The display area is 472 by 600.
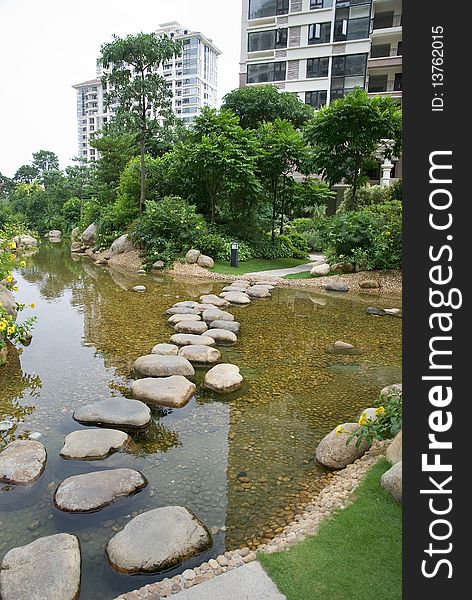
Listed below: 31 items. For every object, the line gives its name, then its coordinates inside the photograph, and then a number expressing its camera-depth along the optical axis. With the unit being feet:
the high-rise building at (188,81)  285.43
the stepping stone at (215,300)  28.63
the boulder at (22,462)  10.50
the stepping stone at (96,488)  9.63
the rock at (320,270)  40.57
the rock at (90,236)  64.64
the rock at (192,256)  43.75
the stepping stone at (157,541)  8.07
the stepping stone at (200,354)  18.33
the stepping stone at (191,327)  22.11
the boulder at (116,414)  13.15
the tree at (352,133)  39.75
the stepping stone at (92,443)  11.59
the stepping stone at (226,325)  22.95
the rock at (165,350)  18.44
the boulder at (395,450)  9.65
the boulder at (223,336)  21.27
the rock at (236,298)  30.09
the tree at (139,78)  50.96
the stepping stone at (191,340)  19.97
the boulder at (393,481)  8.69
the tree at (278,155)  47.98
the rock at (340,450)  11.37
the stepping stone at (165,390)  14.67
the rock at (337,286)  35.78
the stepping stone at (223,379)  15.80
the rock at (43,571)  7.26
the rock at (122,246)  51.29
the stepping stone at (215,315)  24.48
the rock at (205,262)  43.39
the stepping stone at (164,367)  16.70
